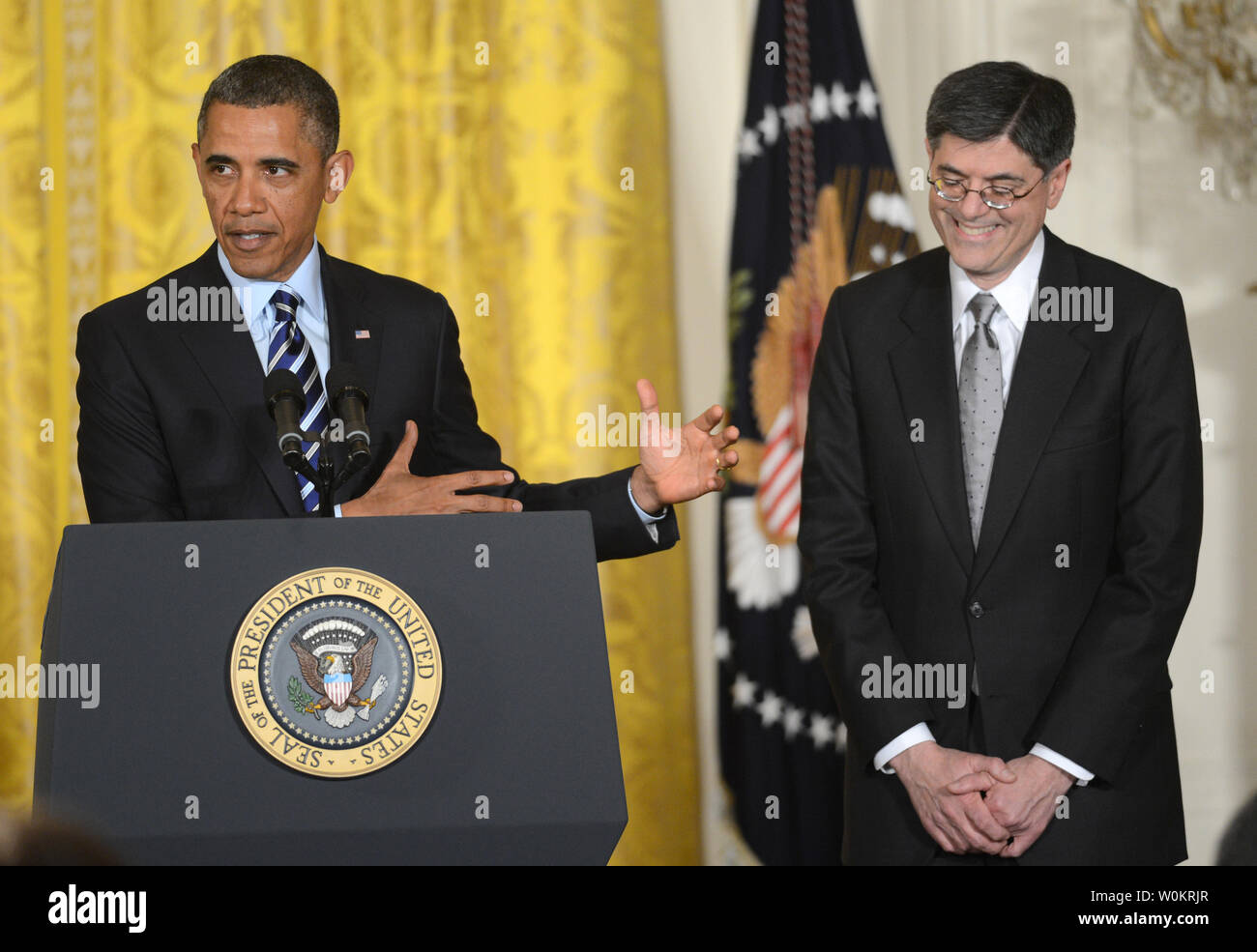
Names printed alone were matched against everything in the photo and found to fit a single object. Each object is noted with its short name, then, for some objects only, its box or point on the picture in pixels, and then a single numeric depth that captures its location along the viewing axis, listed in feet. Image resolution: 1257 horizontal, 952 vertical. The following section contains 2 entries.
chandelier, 13.48
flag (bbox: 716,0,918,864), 12.77
